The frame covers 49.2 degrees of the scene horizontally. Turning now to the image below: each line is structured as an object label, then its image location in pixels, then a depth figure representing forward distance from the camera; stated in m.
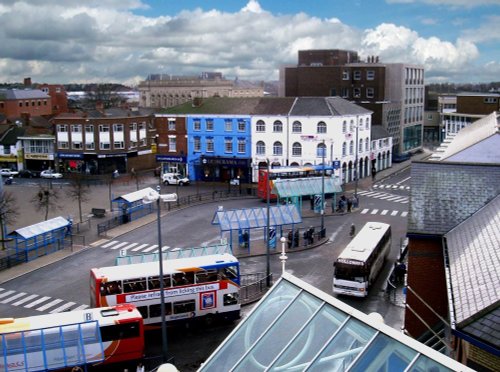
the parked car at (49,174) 67.75
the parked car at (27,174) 69.81
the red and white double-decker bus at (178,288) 22.78
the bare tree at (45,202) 43.64
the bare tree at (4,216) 36.94
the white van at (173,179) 61.56
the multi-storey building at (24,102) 94.88
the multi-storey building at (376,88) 80.25
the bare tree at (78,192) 45.99
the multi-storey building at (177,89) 141.62
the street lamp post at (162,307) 19.28
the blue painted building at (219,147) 61.31
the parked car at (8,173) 68.12
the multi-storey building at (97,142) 68.75
